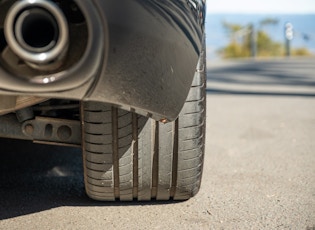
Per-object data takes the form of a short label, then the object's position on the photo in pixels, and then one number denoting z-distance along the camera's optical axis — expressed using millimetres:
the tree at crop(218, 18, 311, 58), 18906
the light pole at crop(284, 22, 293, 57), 16375
